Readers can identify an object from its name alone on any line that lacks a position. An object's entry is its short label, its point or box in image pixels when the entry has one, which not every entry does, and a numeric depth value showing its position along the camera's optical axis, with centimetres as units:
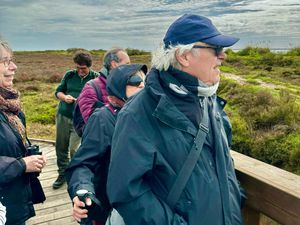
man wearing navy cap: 157
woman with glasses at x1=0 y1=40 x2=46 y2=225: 238
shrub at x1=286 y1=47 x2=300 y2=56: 3218
